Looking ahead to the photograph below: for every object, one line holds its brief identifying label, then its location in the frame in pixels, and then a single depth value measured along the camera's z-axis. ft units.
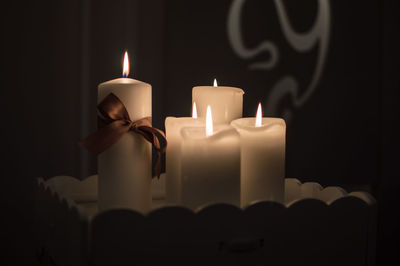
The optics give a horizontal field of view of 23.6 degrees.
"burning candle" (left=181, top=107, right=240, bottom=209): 3.90
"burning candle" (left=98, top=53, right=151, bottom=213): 3.98
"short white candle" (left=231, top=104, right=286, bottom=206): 4.07
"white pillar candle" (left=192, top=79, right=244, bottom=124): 4.25
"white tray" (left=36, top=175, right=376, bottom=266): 3.70
